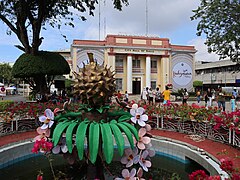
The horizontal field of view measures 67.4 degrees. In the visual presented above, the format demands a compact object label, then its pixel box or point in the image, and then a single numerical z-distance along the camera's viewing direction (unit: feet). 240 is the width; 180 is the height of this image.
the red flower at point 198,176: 4.81
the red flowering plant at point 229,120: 14.42
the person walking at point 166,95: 30.64
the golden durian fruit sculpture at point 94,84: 7.18
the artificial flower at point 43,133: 7.05
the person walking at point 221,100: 33.15
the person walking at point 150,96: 36.63
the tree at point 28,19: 29.26
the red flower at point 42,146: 6.03
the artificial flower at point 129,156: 6.50
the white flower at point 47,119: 7.02
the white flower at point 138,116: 7.17
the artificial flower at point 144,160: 6.49
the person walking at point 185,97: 36.82
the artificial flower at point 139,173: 5.80
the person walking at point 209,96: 41.72
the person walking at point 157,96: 39.61
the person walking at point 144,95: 41.28
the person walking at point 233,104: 32.97
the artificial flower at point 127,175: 5.59
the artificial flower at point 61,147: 6.91
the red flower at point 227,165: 5.26
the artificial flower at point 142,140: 6.72
